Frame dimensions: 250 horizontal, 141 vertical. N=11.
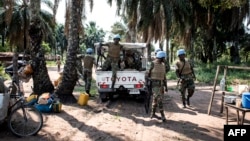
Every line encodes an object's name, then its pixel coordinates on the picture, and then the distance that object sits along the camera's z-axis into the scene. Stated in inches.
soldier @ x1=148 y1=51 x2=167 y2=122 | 199.3
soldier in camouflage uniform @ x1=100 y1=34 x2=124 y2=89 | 260.8
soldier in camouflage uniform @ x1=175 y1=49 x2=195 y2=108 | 245.9
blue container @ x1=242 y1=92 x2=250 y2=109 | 150.5
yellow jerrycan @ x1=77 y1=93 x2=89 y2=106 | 252.7
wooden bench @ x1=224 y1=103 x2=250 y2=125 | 149.8
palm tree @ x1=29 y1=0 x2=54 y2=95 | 267.1
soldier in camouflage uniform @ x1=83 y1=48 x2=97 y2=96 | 314.6
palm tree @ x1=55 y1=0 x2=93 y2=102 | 263.4
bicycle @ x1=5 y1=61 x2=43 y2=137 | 159.3
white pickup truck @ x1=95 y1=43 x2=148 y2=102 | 261.7
